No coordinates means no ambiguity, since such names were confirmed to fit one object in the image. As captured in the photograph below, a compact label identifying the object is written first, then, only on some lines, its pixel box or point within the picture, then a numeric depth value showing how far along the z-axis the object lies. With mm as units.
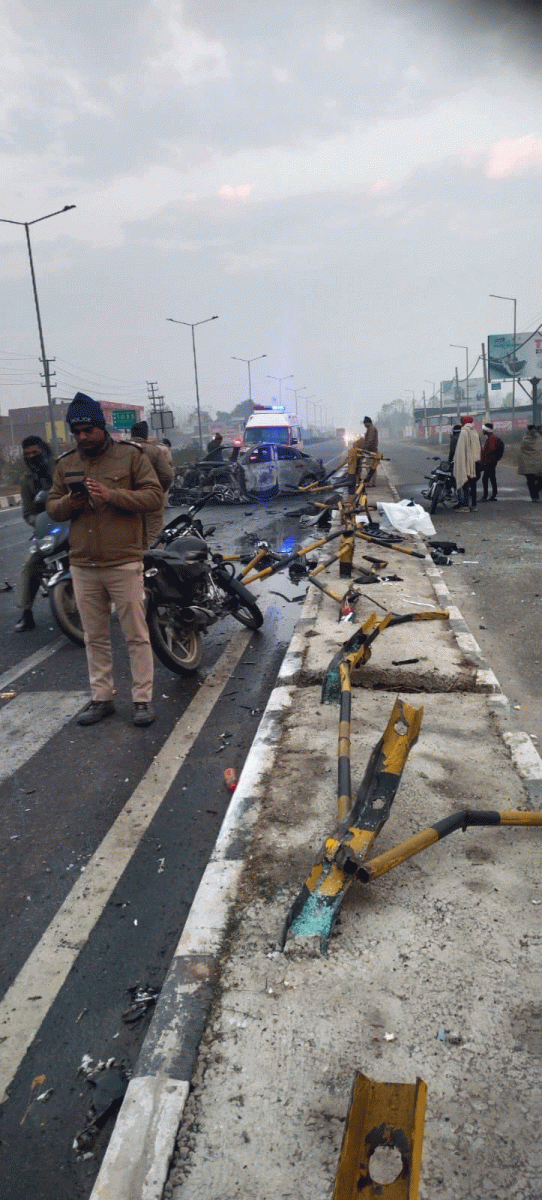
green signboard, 50656
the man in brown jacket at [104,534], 4547
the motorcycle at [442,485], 14906
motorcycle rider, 7336
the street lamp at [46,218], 29339
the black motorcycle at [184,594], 5504
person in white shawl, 14062
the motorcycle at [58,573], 6598
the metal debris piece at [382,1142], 1470
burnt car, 19688
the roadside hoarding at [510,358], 67312
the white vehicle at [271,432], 23969
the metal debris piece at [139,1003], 2459
